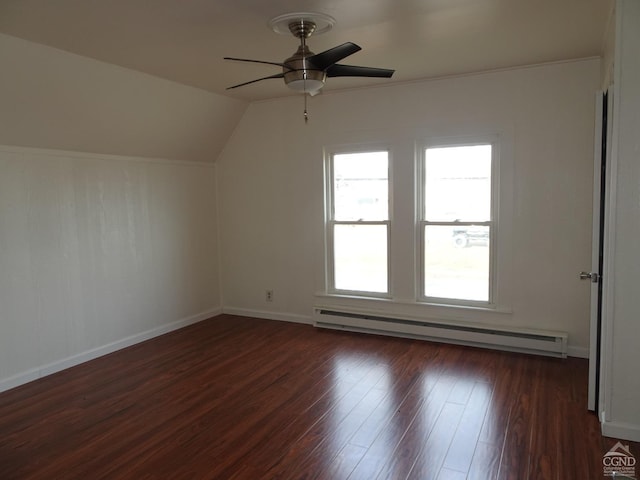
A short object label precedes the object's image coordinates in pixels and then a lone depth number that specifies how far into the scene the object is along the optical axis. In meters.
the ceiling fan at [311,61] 2.48
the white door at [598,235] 2.73
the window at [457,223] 4.20
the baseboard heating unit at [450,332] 3.92
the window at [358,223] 4.69
